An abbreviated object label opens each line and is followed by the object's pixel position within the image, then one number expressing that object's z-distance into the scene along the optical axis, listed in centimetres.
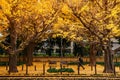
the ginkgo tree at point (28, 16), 2291
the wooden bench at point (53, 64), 3653
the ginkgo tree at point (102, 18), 2338
